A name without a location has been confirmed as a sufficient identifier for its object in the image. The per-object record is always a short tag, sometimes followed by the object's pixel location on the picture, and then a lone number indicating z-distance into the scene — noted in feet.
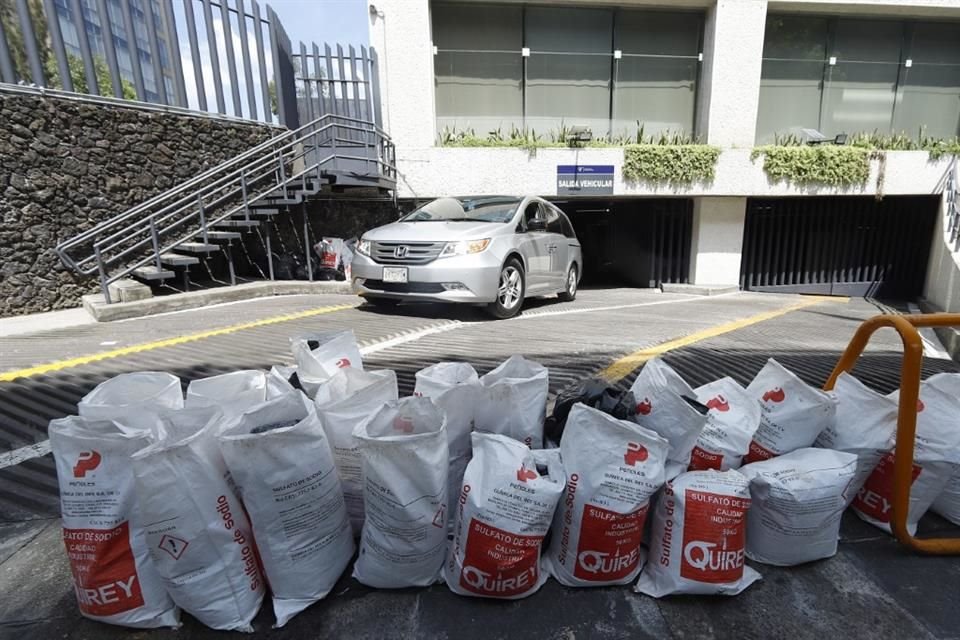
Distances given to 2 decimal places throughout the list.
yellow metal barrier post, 5.88
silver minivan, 17.72
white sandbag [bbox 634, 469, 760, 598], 5.35
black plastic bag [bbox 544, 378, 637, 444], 6.26
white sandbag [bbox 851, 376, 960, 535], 6.33
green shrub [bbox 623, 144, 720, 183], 32.37
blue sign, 32.65
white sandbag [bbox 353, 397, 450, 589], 5.03
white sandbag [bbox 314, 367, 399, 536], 6.01
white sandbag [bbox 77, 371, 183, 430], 5.73
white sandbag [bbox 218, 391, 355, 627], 4.87
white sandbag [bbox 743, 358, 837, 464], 6.51
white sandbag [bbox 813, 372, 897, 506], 6.44
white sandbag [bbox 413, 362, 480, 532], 6.14
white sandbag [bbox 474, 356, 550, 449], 6.37
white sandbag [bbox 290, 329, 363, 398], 7.70
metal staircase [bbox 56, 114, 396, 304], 22.39
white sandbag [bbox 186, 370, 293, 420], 6.23
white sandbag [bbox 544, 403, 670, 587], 5.32
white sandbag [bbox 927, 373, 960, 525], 6.63
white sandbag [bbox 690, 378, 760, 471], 6.23
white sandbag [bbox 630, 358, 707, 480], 5.87
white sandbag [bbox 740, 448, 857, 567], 5.70
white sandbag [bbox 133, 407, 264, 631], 4.64
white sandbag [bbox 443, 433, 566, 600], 5.14
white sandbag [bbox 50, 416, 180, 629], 4.85
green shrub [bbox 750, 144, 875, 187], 32.89
